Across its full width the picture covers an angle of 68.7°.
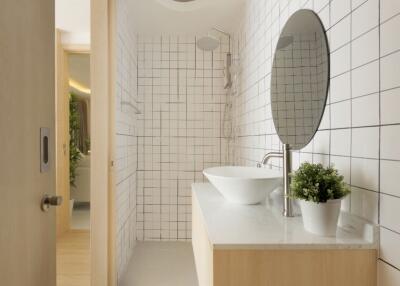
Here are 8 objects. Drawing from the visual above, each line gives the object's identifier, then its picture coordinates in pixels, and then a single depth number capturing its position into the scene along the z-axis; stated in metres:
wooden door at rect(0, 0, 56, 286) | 0.74
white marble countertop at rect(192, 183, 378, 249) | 0.89
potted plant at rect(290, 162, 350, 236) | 0.92
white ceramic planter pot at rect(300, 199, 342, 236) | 0.92
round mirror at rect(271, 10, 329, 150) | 1.22
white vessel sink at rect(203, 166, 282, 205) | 1.31
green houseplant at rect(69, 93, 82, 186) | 3.98
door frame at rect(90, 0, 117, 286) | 1.87
